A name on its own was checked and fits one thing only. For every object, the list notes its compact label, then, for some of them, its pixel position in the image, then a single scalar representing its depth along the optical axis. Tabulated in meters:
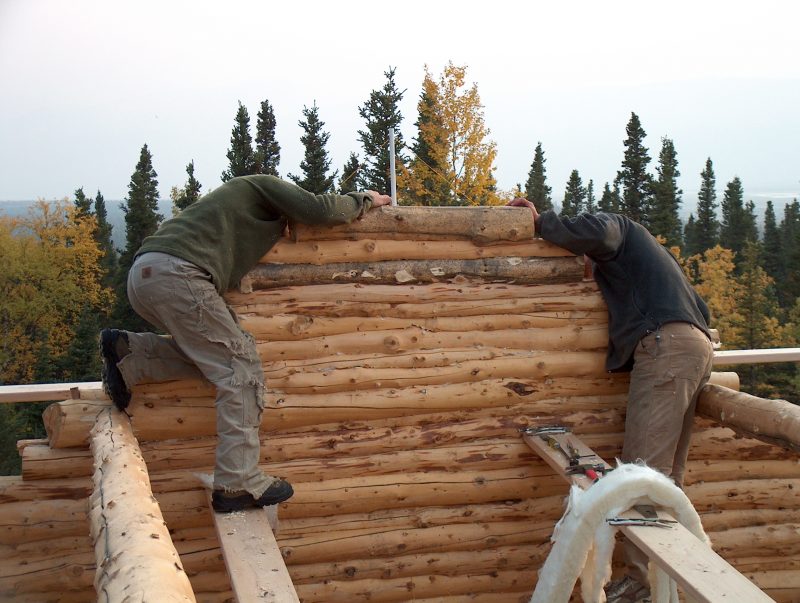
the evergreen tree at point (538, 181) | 78.25
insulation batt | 3.48
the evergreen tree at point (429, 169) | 43.16
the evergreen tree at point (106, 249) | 60.01
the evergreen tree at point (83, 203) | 65.62
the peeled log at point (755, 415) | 4.36
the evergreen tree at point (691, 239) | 77.51
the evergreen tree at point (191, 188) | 53.84
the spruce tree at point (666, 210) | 59.50
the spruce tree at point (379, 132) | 50.53
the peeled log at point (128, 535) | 2.20
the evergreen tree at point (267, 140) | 54.84
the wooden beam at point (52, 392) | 4.45
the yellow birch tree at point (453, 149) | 41.94
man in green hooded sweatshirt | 3.85
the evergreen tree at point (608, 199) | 79.69
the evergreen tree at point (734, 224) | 73.44
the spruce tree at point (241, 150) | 53.38
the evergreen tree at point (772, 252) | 69.25
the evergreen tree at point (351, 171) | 52.95
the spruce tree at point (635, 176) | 61.62
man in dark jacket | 4.61
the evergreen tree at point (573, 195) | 87.12
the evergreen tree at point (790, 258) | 60.19
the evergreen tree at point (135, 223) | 48.59
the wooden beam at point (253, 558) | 3.01
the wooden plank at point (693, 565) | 2.85
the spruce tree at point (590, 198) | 95.46
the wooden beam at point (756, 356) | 5.69
